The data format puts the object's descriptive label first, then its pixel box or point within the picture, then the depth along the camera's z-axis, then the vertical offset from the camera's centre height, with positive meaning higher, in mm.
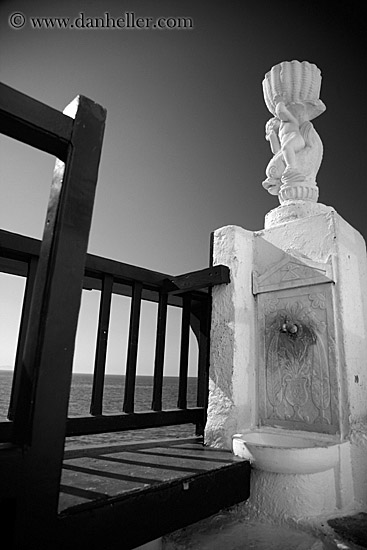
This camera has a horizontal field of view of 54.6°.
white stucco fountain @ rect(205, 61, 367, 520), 2150 +186
